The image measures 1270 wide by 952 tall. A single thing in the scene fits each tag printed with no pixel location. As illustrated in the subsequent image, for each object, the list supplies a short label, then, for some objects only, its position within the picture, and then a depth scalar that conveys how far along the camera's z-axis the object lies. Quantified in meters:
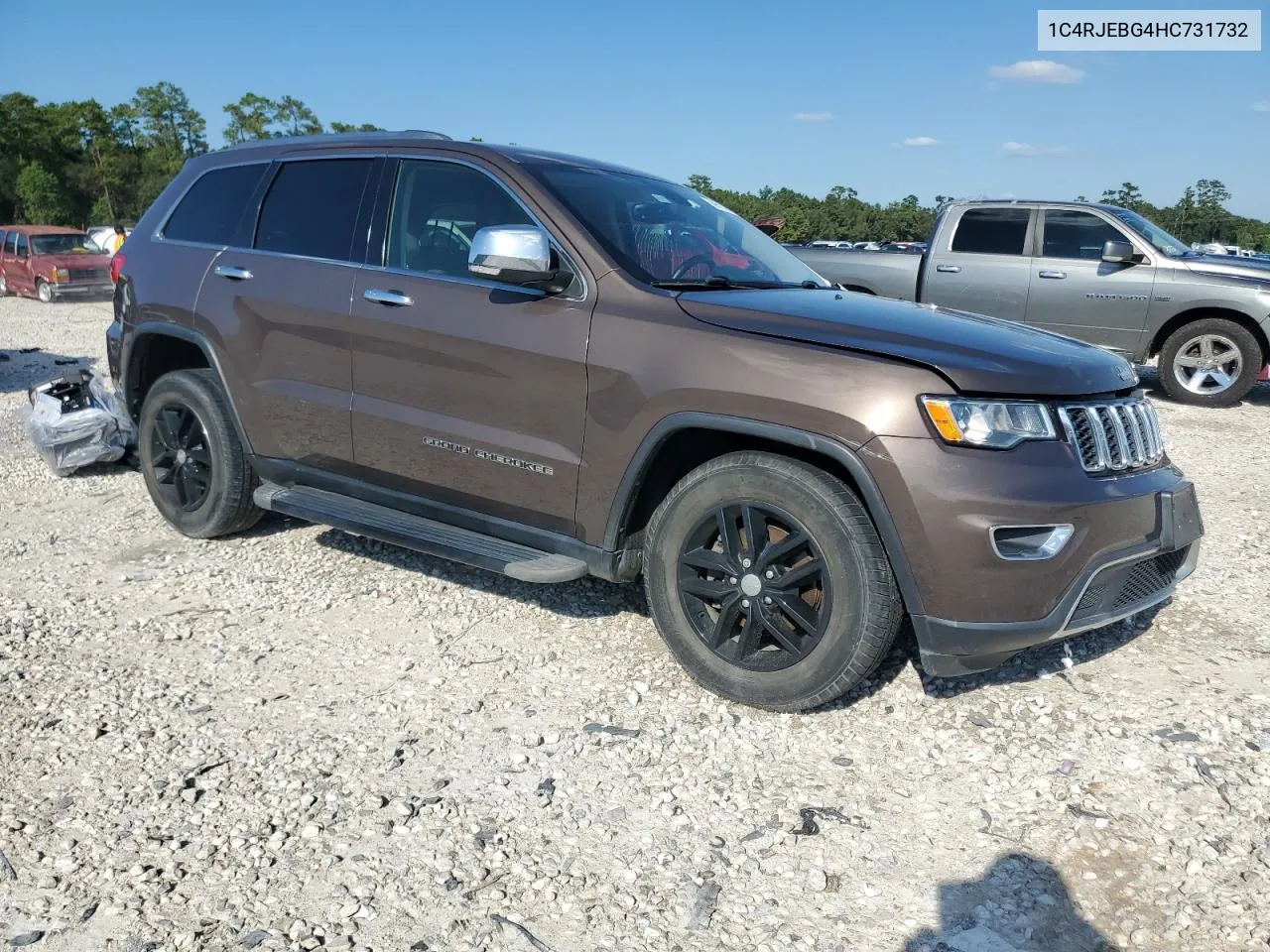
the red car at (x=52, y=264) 19.98
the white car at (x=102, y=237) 18.65
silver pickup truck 9.07
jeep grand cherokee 2.88
